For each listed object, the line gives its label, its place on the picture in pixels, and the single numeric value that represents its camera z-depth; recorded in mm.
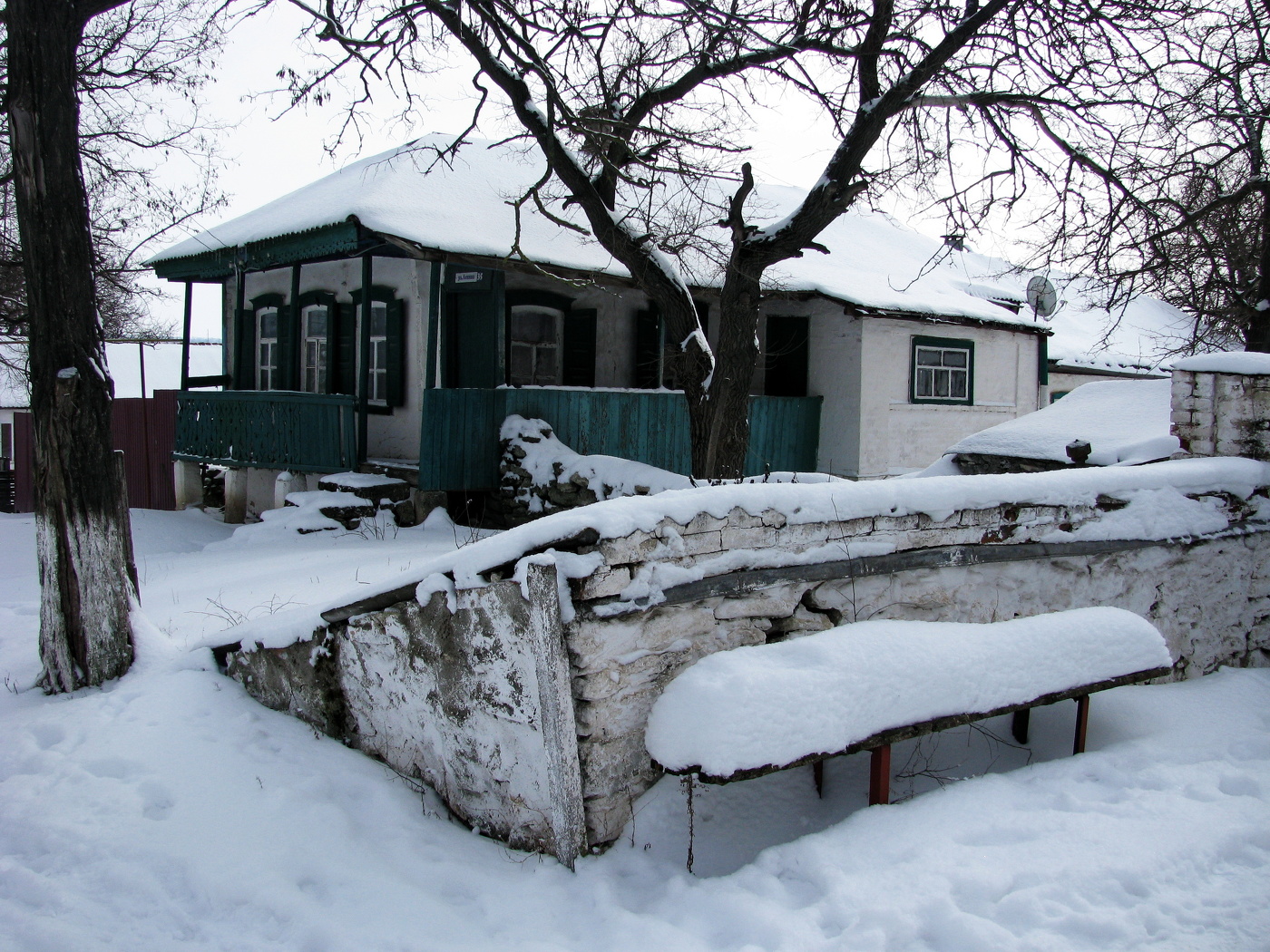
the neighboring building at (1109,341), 18531
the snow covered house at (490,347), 9992
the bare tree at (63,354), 4520
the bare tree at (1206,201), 8758
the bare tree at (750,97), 8055
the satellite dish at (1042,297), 15375
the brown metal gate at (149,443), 14094
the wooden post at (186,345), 12535
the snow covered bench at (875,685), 2961
